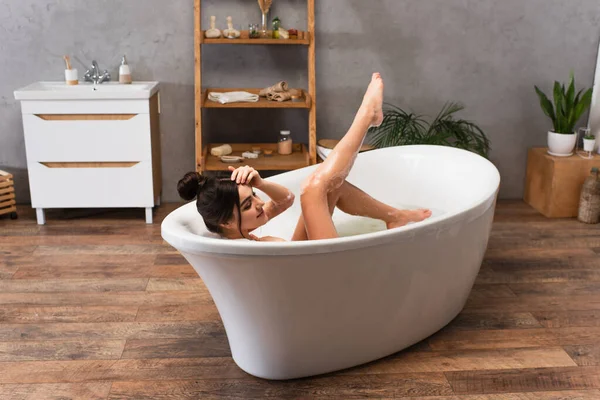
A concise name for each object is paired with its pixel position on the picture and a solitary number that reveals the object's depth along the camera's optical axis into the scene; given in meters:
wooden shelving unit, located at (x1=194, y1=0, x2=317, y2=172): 3.50
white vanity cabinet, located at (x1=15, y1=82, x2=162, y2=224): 3.42
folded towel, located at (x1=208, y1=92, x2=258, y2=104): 3.57
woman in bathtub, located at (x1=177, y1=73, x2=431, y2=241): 2.06
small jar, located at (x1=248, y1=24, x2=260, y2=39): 3.55
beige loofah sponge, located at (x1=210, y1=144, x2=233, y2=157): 3.72
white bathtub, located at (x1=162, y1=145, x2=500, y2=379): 1.90
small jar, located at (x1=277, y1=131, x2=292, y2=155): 3.80
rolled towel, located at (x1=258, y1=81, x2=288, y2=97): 3.62
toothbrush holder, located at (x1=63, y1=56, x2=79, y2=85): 3.64
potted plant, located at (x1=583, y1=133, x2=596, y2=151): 3.76
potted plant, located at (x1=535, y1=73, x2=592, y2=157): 3.73
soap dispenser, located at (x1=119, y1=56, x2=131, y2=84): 3.70
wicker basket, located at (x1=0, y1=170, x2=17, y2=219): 3.63
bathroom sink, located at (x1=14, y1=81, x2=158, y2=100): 3.37
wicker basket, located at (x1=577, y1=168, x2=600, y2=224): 3.62
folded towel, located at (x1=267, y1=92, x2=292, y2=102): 3.58
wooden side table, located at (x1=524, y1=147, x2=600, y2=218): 3.74
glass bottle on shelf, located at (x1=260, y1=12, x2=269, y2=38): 3.59
